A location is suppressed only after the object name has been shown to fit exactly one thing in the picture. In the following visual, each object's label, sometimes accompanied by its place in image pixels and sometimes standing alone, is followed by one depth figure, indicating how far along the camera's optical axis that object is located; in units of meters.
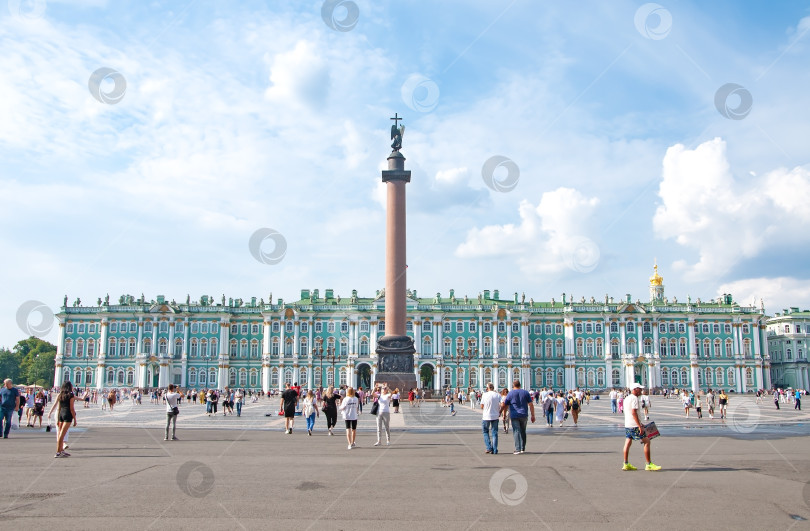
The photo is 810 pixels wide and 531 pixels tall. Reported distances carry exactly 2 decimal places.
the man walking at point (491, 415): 15.65
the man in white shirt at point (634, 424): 12.30
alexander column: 50.16
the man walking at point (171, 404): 18.70
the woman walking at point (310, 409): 21.69
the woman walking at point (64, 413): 14.33
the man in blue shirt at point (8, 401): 18.83
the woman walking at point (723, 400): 34.36
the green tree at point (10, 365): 120.62
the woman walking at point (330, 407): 22.27
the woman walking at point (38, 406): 23.74
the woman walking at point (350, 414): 17.44
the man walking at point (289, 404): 21.69
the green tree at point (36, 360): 113.44
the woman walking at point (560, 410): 25.92
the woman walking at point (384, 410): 18.12
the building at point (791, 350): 107.81
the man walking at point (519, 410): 15.38
